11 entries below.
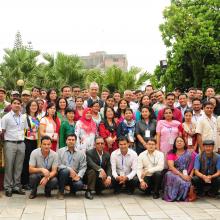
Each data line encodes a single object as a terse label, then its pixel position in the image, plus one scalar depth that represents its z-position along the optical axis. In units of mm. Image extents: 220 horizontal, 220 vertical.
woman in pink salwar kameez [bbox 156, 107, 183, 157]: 7926
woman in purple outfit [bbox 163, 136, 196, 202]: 7277
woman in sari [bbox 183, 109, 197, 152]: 8000
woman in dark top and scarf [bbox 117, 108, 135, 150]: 8086
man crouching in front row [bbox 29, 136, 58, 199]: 7223
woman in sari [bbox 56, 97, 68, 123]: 8188
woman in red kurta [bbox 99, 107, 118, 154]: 8039
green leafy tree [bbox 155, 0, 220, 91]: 22333
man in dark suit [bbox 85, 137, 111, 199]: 7488
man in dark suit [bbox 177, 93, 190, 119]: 8766
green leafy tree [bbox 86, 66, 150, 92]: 20438
